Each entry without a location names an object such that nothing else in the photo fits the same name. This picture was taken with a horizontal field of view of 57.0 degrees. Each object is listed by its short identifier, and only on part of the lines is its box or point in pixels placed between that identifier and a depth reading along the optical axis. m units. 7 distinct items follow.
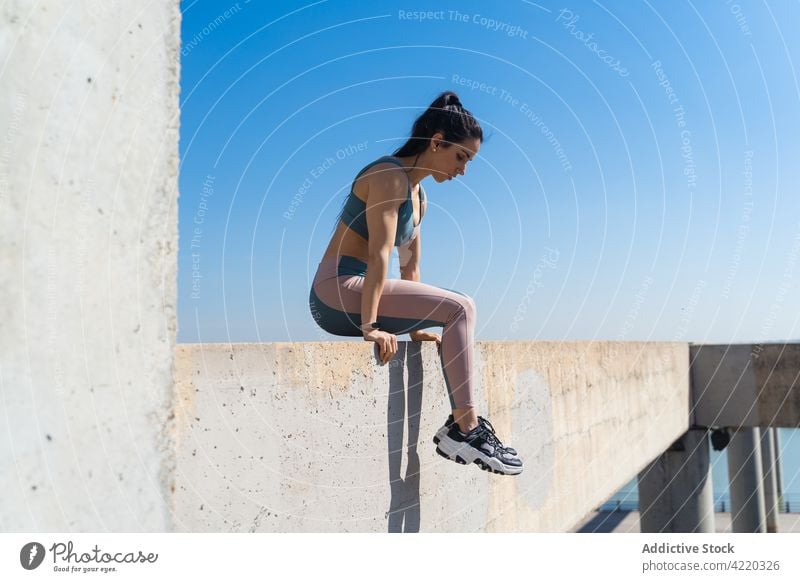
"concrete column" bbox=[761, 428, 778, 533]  19.81
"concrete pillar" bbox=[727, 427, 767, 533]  16.70
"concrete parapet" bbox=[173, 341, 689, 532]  2.18
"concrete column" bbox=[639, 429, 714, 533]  11.52
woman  3.01
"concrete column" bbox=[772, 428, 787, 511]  21.93
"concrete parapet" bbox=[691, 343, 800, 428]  10.30
